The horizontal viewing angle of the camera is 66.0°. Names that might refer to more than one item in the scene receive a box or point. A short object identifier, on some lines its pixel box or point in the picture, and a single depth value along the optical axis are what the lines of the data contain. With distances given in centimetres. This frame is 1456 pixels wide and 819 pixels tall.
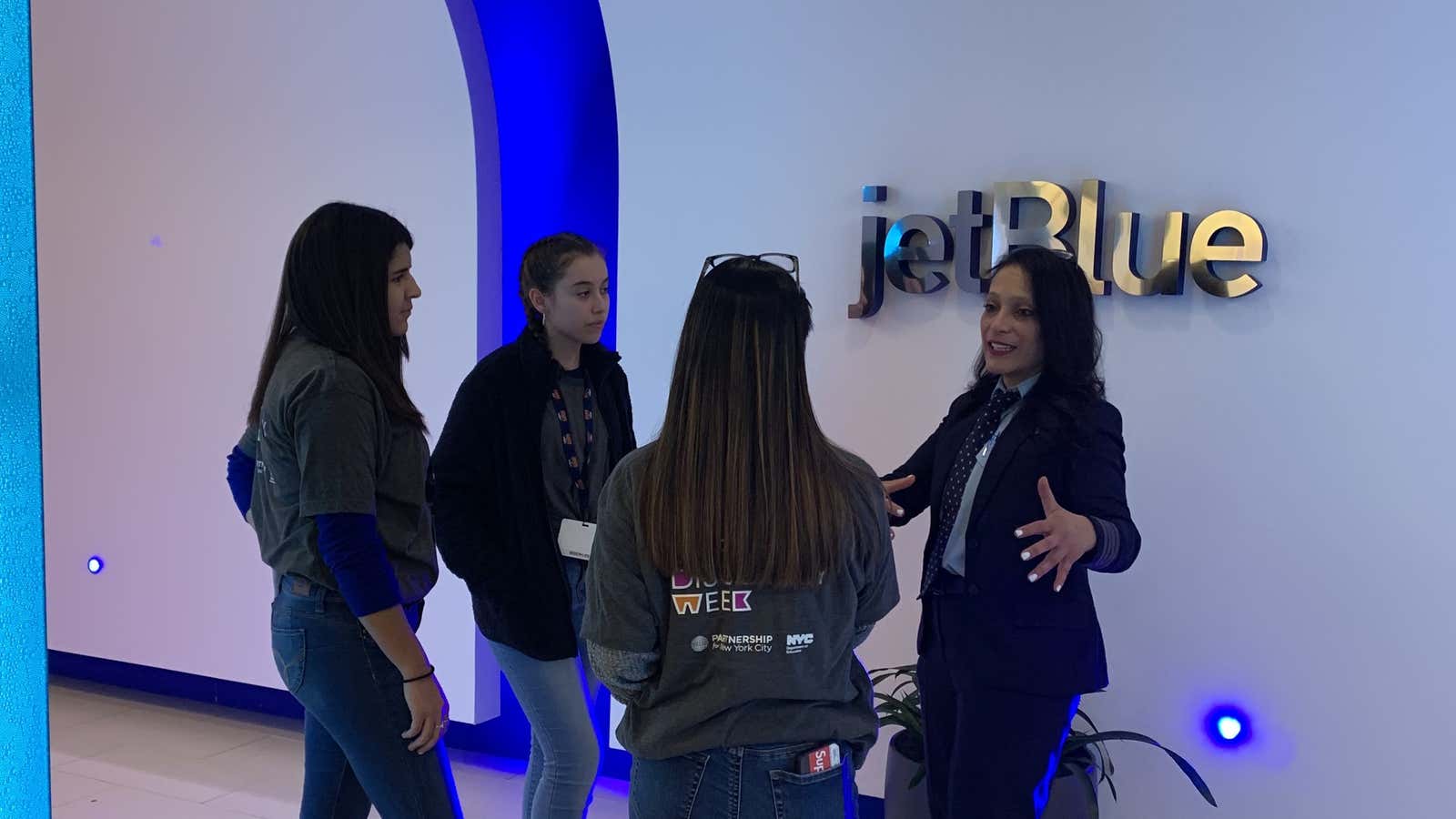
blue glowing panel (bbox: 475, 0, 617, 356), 395
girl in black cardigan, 249
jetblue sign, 285
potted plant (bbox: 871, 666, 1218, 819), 270
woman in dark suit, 218
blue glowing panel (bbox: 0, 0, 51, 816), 117
